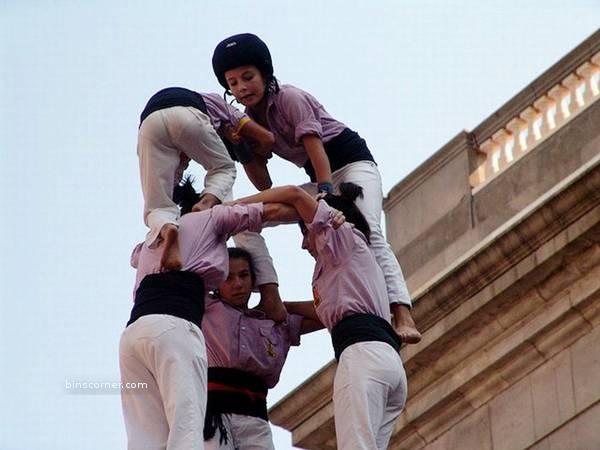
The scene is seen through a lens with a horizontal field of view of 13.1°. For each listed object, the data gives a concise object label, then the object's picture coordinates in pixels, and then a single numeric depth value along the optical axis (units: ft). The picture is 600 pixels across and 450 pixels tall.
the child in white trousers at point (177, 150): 51.42
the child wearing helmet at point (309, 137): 52.70
